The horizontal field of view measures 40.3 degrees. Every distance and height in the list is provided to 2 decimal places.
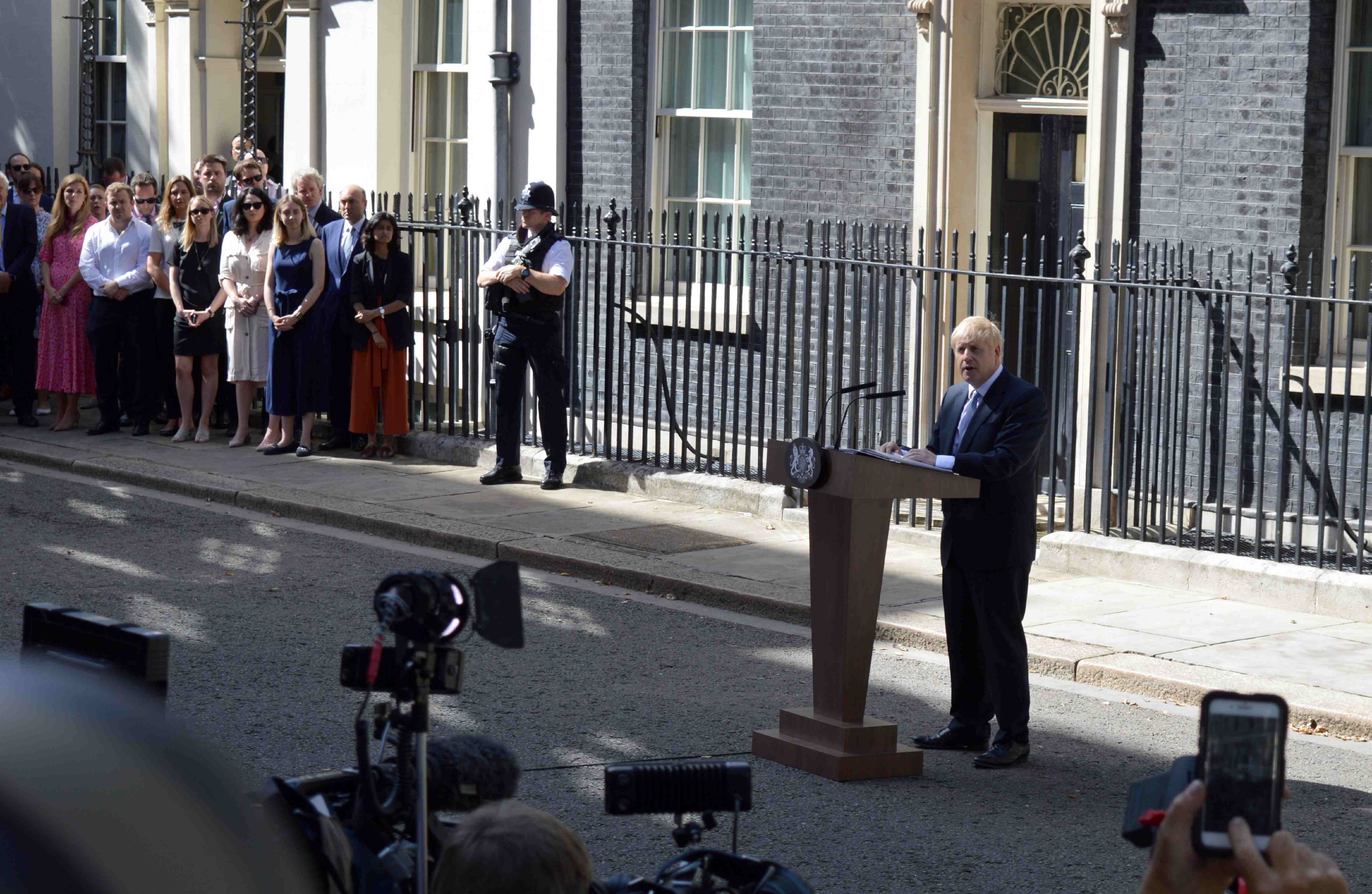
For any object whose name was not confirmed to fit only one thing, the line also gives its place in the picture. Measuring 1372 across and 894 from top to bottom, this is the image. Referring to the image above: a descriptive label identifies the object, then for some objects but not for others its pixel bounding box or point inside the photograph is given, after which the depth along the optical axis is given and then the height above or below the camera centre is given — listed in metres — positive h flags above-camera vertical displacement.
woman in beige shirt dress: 13.59 -0.11
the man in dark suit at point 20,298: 14.95 -0.24
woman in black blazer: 13.27 -0.39
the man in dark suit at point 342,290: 13.48 -0.12
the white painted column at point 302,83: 16.92 +1.73
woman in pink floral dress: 14.64 -0.29
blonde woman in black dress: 13.84 -0.19
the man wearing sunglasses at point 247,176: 14.43 +0.75
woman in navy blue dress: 13.35 -0.38
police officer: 12.15 -0.25
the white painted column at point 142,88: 19.12 +1.88
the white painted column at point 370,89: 16.31 +1.63
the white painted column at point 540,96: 14.51 +1.41
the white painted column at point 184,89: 18.62 +1.83
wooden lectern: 6.61 -1.18
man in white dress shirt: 14.10 -0.28
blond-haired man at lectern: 6.82 -0.96
